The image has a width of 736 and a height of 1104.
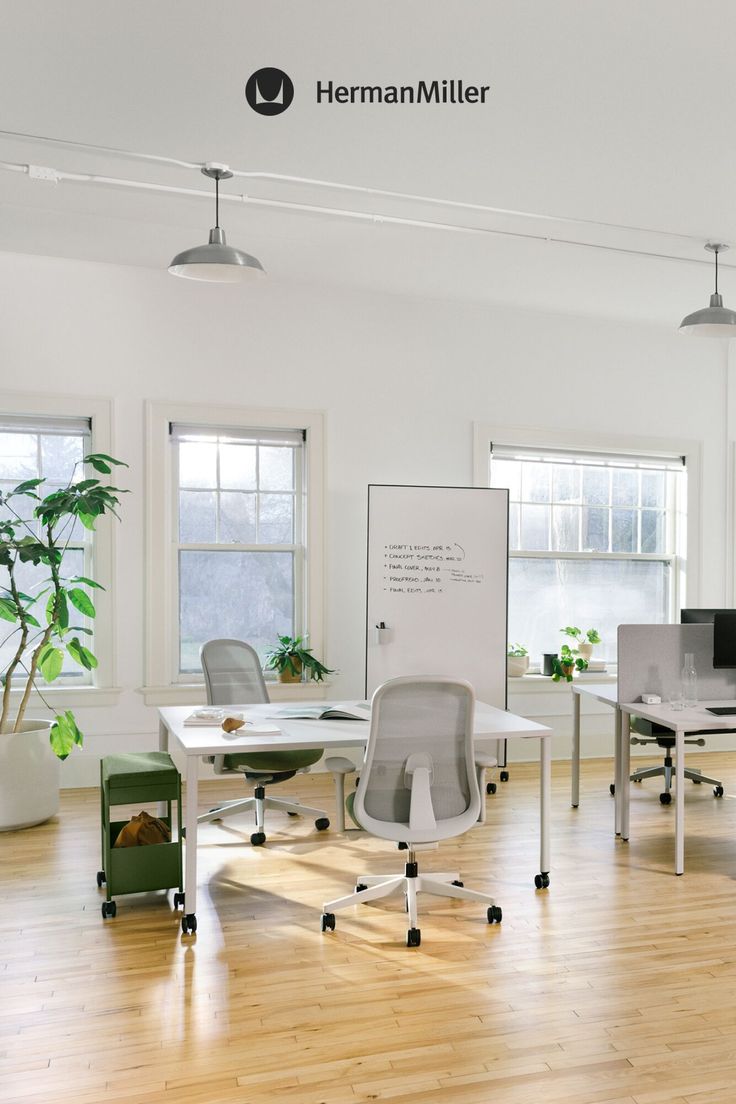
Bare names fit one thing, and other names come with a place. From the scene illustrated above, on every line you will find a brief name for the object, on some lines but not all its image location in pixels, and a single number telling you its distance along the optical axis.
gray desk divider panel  4.73
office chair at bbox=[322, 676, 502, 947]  3.28
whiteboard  5.92
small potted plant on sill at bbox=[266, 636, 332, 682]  5.93
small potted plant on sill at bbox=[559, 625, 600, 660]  6.78
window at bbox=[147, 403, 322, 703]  5.82
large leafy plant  4.79
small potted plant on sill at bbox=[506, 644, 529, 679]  6.57
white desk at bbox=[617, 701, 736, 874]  4.14
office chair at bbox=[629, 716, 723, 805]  5.34
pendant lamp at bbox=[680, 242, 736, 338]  4.94
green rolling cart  3.64
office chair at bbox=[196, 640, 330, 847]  4.54
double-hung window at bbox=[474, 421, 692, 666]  6.87
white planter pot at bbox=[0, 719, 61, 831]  4.73
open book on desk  4.12
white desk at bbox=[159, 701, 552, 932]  3.44
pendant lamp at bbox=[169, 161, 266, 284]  3.86
